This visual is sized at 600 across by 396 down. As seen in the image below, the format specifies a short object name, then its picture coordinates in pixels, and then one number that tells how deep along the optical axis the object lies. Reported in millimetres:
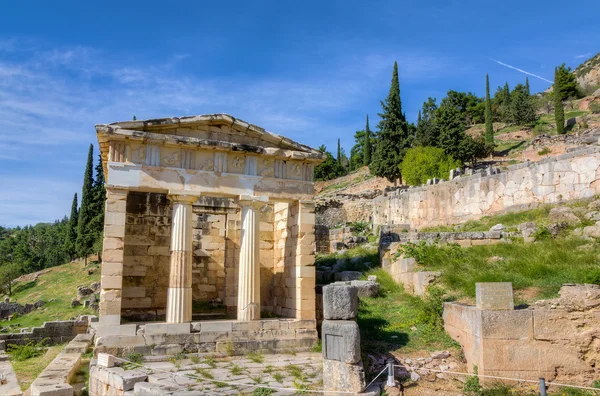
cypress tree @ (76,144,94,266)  45750
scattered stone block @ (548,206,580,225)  15805
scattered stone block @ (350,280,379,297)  14966
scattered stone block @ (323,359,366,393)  8680
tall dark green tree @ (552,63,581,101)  63875
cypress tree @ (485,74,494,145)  49241
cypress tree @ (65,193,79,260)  51797
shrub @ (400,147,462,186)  38688
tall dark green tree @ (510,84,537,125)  56031
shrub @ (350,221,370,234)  27075
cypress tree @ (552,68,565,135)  46625
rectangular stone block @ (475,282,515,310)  9617
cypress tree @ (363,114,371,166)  66288
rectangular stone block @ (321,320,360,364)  8844
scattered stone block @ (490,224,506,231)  17981
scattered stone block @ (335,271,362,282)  17250
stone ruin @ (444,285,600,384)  9367
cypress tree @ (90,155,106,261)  45219
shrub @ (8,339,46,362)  16078
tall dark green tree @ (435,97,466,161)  43906
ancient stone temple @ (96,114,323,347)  12227
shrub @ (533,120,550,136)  50103
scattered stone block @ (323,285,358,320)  9500
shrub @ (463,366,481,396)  8930
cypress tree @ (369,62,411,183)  47250
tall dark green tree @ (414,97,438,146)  45750
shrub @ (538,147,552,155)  36469
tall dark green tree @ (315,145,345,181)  70562
